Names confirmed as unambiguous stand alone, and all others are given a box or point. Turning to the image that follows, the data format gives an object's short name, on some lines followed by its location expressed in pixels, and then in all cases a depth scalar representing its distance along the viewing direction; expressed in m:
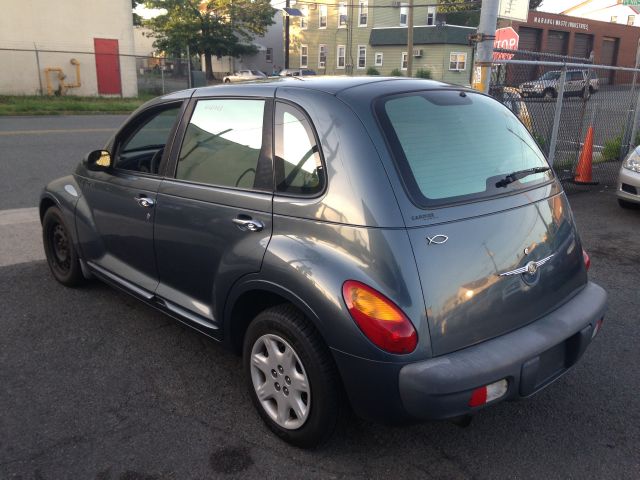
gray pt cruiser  2.35
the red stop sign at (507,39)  8.83
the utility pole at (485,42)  6.77
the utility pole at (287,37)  37.91
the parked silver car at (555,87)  8.25
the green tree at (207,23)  43.31
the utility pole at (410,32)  28.41
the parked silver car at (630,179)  6.95
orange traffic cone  8.59
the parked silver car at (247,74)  40.74
